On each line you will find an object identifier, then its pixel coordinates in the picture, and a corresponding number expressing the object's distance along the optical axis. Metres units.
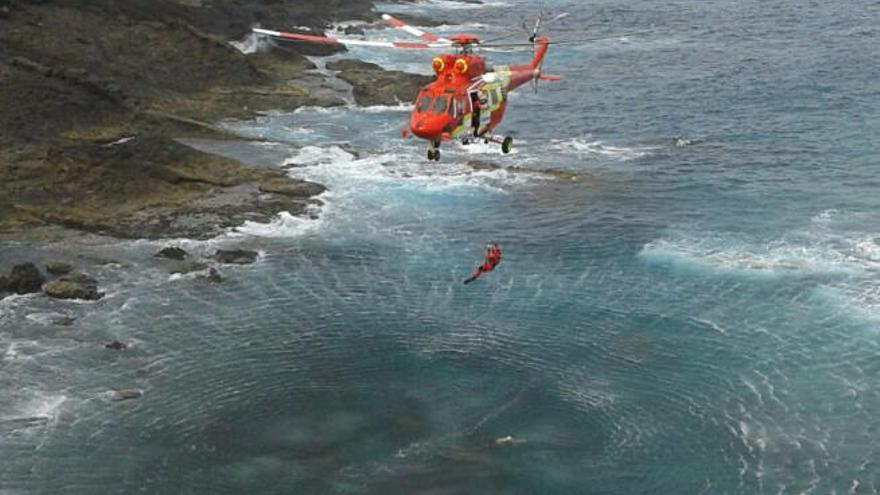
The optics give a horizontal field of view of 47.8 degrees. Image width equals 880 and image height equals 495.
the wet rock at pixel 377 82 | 88.12
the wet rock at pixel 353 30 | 126.31
